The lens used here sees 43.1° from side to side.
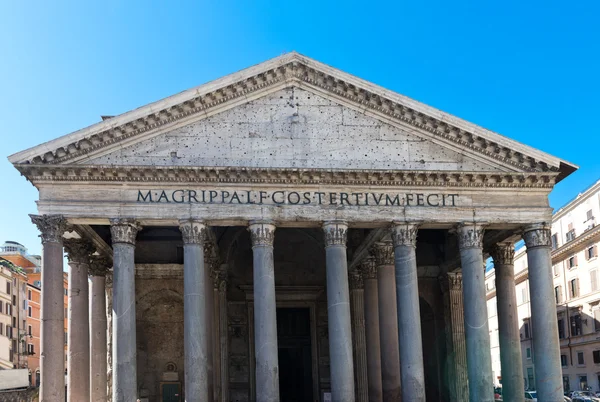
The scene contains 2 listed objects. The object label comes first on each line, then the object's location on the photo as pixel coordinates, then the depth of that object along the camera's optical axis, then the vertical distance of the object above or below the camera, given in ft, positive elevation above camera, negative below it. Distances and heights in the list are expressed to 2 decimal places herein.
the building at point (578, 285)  142.61 +3.91
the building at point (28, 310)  182.91 +4.98
